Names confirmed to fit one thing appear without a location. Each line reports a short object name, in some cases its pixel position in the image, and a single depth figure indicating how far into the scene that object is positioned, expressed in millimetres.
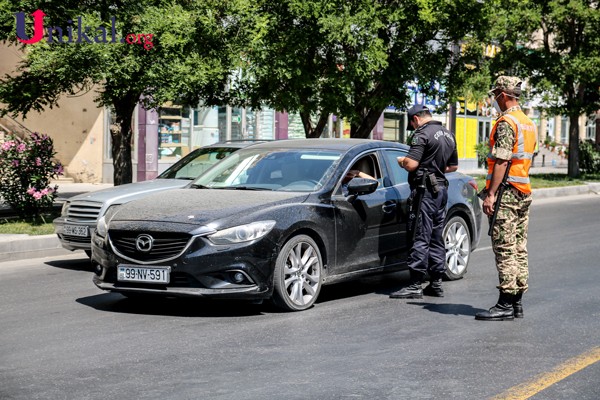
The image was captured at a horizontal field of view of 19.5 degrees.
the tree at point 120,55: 28497
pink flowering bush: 27297
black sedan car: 14357
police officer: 16225
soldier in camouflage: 13832
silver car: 20861
